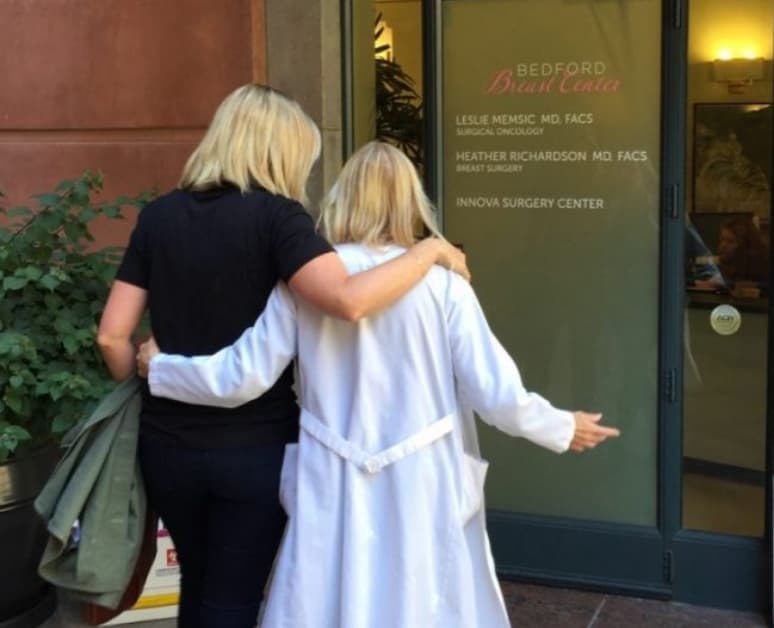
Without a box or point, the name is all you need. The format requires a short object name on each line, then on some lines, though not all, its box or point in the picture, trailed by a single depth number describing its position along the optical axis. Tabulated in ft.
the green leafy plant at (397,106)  15.76
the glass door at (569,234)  14.75
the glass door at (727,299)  14.01
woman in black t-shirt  8.48
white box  13.87
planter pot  12.98
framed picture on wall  13.98
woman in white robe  8.50
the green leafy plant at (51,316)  12.23
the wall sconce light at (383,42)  15.80
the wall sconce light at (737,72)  13.91
